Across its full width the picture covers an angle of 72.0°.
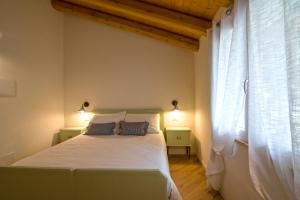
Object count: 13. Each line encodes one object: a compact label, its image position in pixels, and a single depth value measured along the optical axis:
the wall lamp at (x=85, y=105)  4.11
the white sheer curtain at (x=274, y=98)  0.93
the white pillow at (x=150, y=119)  3.55
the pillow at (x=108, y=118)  3.60
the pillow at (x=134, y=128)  3.30
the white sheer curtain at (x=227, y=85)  1.78
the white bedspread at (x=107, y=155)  1.85
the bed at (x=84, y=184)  1.47
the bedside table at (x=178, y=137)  3.73
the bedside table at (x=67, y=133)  3.79
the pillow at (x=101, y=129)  3.32
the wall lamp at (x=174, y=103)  4.05
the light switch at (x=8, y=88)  2.61
